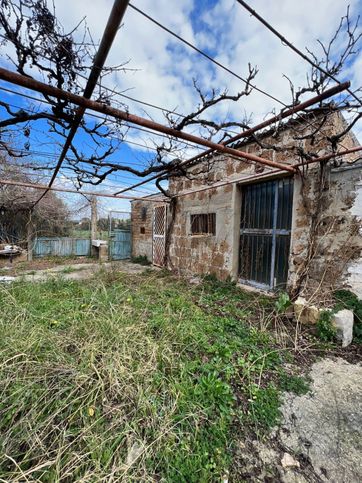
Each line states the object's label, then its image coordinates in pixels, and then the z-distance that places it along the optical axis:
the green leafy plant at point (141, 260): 8.02
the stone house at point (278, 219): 2.88
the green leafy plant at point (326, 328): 2.53
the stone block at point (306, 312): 2.70
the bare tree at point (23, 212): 7.61
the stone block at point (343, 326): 2.47
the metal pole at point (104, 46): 0.96
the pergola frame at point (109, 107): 1.07
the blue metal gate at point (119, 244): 9.29
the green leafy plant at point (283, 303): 2.89
